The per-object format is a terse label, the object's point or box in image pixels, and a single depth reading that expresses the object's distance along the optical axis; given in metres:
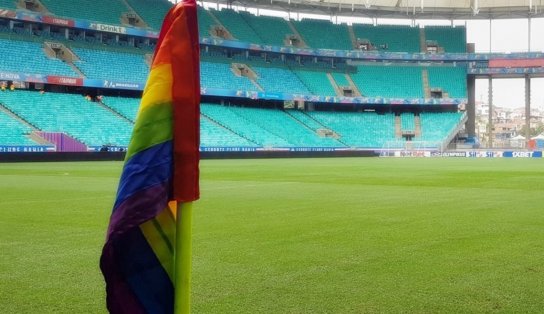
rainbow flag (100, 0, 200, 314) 2.44
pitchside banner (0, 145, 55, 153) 34.84
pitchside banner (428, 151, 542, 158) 56.12
